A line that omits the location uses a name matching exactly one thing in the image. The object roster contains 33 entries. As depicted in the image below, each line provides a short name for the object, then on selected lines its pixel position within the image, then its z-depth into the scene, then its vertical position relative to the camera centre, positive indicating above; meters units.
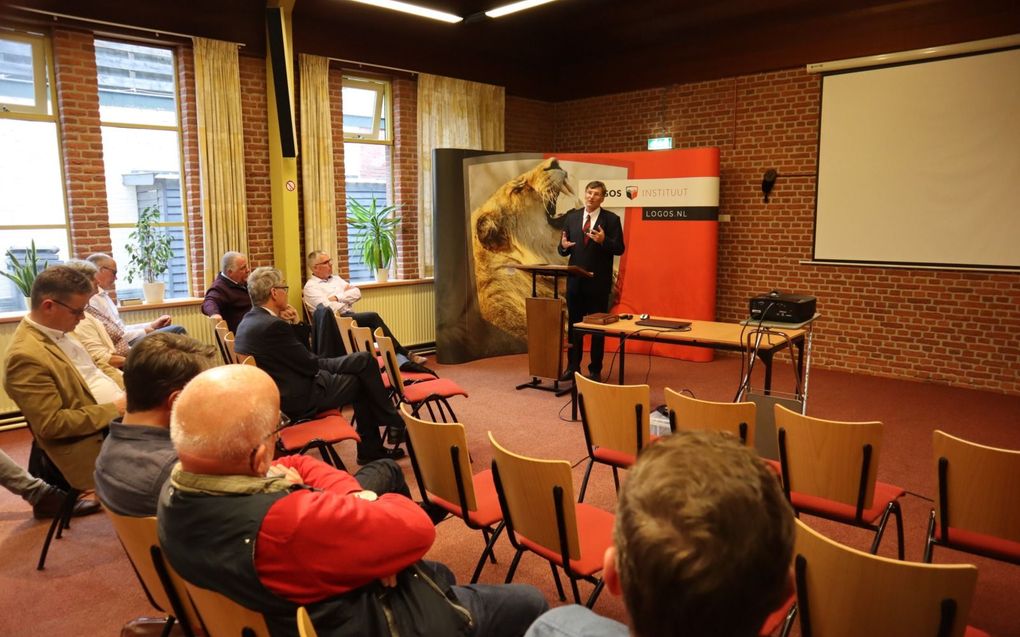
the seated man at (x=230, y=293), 5.86 -0.49
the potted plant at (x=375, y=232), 7.58 +0.05
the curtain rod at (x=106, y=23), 5.35 +1.78
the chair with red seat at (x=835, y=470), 2.58 -0.92
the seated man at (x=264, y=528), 1.47 -0.64
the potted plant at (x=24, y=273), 5.36 -0.28
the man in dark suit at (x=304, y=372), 3.89 -0.81
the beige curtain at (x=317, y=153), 6.93 +0.85
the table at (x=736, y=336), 4.38 -0.67
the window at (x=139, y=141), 6.00 +0.87
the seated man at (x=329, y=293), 6.57 -0.55
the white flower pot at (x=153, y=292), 6.10 -0.49
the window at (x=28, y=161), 5.45 +0.62
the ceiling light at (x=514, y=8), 6.48 +2.21
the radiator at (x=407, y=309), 7.67 -0.83
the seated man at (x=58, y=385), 3.08 -0.67
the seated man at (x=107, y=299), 5.06 -0.46
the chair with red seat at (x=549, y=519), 2.18 -0.96
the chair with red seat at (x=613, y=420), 3.15 -0.87
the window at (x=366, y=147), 7.64 +1.02
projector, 4.46 -0.47
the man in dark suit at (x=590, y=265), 6.35 -0.27
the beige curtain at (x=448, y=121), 7.99 +1.40
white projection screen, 6.02 +0.67
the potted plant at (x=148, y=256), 6.12 -0.17
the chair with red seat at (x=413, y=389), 4.30 -0.98
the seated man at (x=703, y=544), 0.81 -0.37
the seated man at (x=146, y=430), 1.98 -0.59
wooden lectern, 5.99 -0.84
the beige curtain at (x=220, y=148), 6.24 +0.83
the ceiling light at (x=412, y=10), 6.48 +2.21
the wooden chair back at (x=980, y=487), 2.27 -0.85
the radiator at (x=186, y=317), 5.97 -0.71
